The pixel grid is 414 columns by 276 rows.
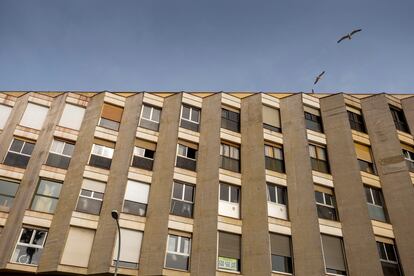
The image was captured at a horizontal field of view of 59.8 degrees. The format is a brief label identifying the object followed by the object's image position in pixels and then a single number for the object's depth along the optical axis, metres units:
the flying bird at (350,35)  17.29
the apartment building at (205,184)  14.69
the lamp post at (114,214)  11.78
